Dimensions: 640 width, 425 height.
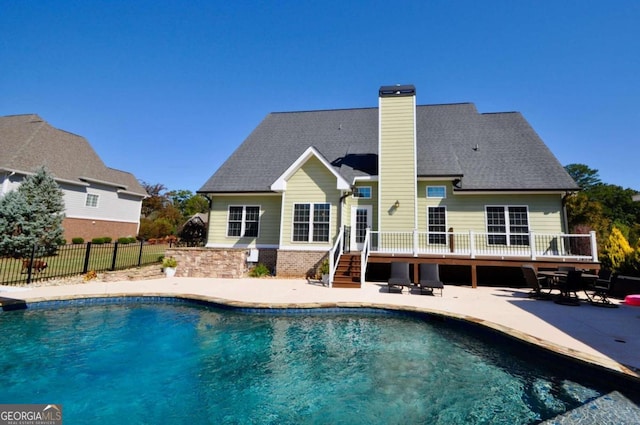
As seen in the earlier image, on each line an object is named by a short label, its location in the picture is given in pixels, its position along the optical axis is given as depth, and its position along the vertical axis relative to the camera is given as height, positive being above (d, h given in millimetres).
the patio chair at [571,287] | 8695 -1152
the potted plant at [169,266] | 13520 -1400
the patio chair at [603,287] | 8453 -1101
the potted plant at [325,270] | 11767 -1232
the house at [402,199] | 13188 +2596
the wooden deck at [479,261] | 10953 -527
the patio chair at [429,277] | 9877 -1204
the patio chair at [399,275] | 10023 -1192
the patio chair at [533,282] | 9430 -1140
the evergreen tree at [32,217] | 15630 +1133
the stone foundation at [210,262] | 13578 -1133
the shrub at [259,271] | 13828 -1566
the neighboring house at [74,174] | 20875 +5289
